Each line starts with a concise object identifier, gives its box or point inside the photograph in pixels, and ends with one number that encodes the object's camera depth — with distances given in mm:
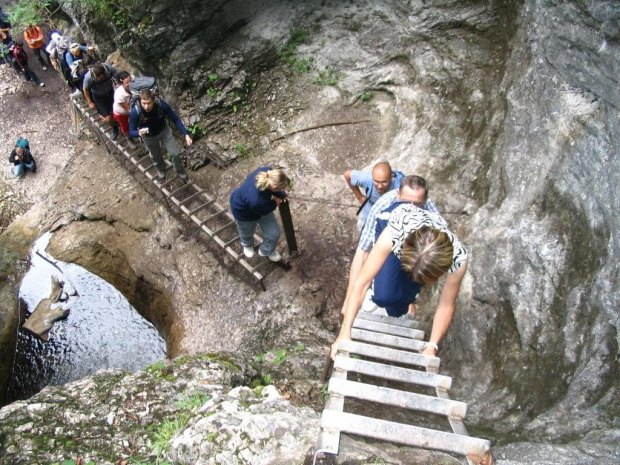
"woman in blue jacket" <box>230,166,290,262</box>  5754
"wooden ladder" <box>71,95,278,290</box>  7637
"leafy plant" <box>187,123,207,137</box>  9734
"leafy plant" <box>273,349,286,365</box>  5568
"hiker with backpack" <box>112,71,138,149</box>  8516
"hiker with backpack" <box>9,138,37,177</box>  12375
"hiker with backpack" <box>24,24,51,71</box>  14528
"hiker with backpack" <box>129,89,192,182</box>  7418
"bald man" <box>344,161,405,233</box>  5254
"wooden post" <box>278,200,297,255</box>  6574
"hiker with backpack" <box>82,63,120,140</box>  9469
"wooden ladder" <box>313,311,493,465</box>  2758
